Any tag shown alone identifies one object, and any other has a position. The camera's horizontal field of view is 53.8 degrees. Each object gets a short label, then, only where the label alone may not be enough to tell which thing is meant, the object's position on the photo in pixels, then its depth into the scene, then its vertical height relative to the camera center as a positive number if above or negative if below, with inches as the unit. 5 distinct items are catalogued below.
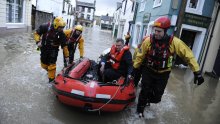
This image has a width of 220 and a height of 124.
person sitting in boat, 184.6 -39.9
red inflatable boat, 152.6 -55.7
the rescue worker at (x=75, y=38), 247.8 -29.4
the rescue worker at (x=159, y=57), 147.8 -24.4
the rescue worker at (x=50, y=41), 198.7 -28.3
